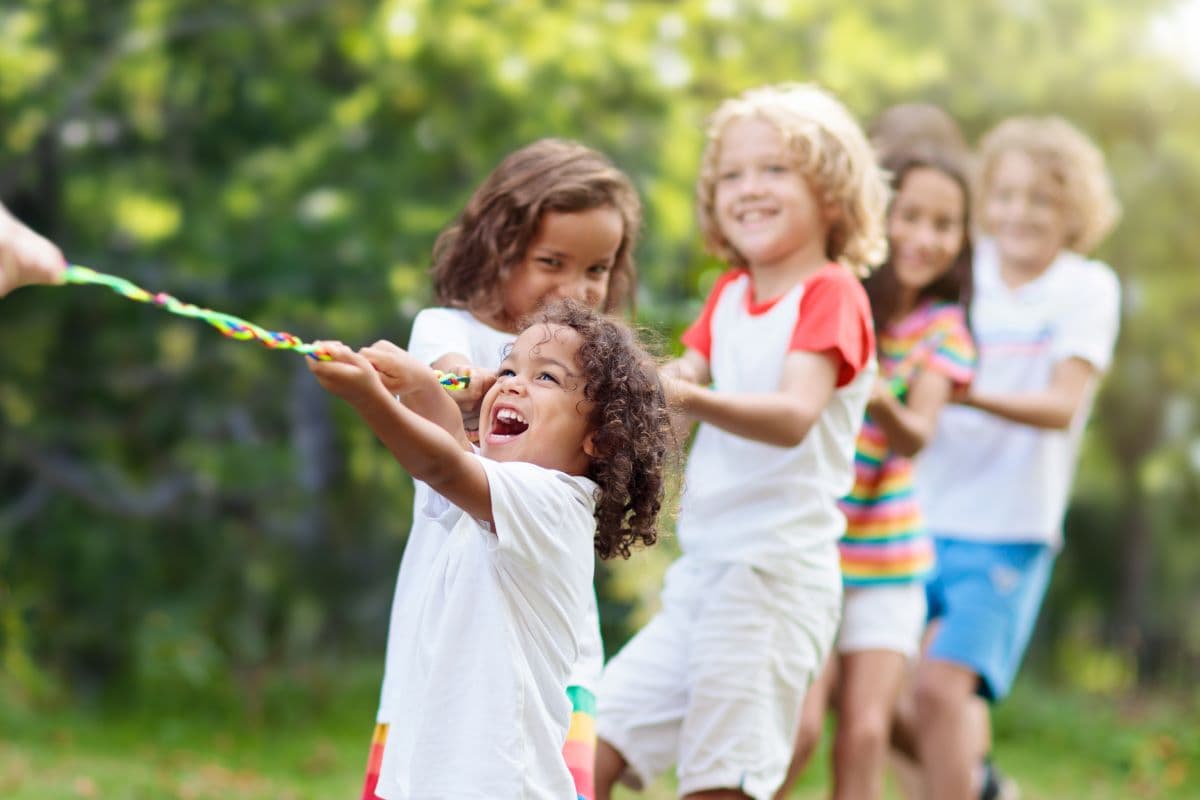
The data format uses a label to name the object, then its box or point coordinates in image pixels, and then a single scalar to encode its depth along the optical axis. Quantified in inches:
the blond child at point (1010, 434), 163.2
